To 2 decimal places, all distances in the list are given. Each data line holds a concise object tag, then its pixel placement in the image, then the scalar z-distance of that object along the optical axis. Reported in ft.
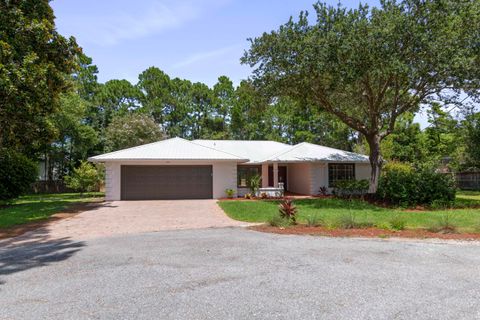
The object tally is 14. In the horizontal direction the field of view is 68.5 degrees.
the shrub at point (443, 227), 29.55
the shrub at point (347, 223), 31.83
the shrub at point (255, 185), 71.15
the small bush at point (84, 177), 80.84
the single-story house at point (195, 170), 67.36
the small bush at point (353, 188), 71.05
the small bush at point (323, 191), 73.23
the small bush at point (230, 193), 69.72
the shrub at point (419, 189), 51.84
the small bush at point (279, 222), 32.76
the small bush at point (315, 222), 32.99
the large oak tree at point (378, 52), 46.75
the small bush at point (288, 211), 34.45
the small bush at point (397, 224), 31.04
